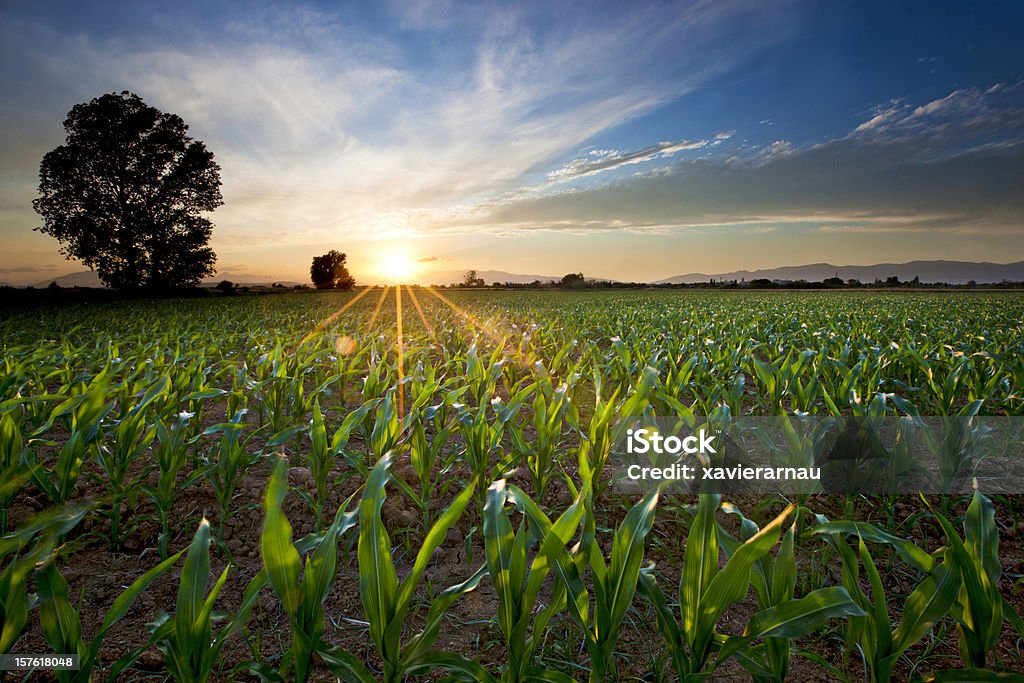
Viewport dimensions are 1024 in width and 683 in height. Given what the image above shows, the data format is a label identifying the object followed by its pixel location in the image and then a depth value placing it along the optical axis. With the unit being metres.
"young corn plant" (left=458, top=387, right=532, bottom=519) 2.54
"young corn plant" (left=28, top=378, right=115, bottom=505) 2.25
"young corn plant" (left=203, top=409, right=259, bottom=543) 2.42
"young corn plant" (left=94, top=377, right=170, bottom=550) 2.31
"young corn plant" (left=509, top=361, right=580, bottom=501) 2.56
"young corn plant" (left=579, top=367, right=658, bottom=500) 2.44
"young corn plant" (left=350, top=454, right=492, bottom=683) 1.25
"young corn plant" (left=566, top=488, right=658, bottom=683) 1.31
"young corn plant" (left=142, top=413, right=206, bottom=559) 2.25
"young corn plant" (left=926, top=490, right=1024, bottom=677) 1.25
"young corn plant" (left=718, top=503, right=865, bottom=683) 1.19
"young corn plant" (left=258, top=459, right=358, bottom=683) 1.21
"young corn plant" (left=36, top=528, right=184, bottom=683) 1.24
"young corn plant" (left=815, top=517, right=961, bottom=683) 1.24
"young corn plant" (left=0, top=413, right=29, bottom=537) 2.29
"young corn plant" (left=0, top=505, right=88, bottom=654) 1.22
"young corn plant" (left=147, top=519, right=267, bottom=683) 1.22
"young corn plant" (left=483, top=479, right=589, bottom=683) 1.30
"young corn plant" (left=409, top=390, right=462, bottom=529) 2.47
